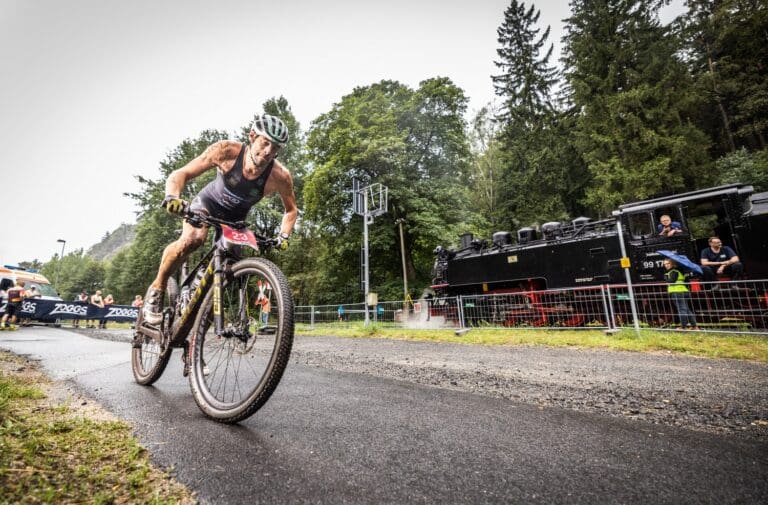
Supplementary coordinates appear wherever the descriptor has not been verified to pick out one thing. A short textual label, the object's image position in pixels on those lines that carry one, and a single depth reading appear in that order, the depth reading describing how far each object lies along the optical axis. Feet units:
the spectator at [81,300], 48.89
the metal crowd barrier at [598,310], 21.42
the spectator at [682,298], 22.45
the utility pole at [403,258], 65.97
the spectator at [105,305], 50.28
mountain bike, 6.18
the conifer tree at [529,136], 83.82
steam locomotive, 24.99
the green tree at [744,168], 56.49
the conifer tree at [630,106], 64.64
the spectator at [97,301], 52.47
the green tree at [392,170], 67.82
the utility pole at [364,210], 43.55
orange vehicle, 59.82
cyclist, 8.54
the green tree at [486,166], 92.31
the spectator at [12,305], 39.05
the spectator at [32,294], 46.73
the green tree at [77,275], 241.96
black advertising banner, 45.09
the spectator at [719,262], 23.06
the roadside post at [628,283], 21.13
